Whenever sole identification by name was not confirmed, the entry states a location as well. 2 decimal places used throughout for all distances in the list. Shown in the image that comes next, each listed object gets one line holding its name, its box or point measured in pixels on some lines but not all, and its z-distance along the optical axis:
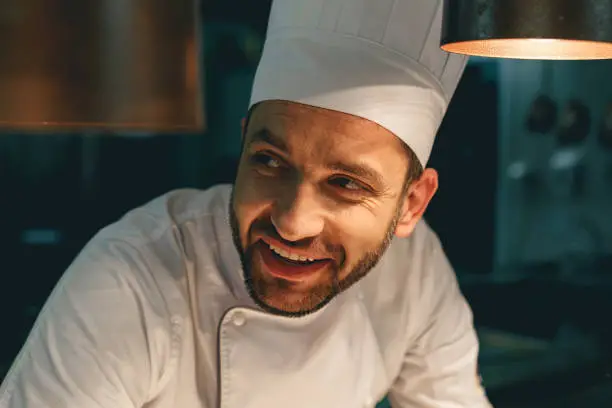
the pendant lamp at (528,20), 0.91
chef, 1.07
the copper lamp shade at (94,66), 0.94
